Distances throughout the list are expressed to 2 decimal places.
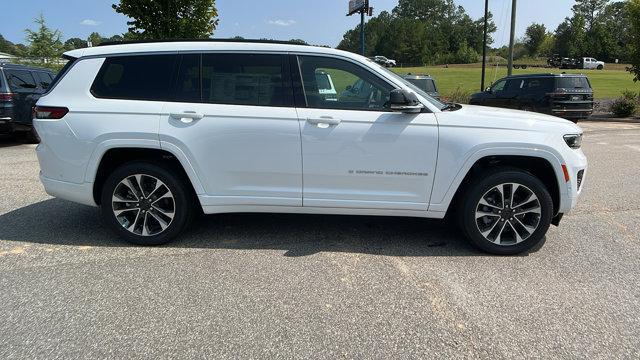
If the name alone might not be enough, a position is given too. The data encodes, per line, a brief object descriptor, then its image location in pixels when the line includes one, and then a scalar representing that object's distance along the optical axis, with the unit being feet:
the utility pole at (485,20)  77.74
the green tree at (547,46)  391.24
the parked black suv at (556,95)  48.42
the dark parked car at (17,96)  34.17
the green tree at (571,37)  350.64
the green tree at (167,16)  46.80
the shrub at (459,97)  69.93
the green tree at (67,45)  78.59
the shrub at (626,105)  59.16
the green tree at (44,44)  73.72
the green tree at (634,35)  57.79
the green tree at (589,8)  436.76
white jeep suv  13.76
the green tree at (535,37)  389.80
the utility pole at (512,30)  67.87
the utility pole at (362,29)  68.03
